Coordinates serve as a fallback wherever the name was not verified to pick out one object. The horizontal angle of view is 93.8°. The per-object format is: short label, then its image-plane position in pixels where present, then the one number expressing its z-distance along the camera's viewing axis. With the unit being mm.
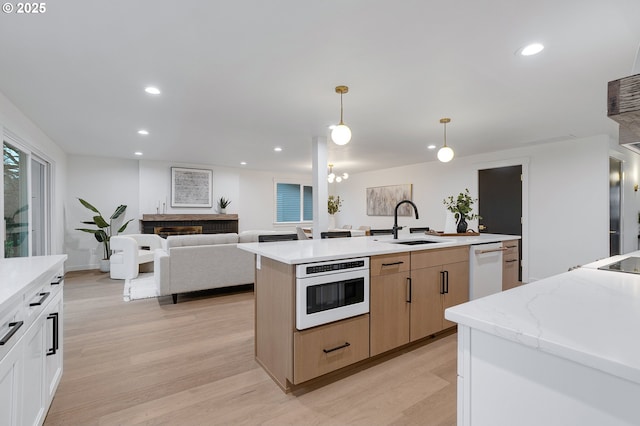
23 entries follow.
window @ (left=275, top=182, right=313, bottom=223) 8742
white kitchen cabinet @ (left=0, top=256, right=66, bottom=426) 1129
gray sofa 3857
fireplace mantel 6668
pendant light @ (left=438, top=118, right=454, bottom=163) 3670
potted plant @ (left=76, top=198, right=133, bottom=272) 5820
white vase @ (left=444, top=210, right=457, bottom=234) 3643
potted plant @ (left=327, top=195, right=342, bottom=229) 7082
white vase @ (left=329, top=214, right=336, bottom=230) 7001
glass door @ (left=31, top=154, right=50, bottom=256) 4473
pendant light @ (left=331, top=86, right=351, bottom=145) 2861
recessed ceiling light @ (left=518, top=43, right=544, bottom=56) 2076
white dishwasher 2982
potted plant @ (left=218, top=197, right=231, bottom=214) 7547
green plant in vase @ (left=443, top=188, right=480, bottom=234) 3453
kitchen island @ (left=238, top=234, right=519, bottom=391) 1915
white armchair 5277
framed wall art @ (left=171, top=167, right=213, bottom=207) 7043
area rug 4183
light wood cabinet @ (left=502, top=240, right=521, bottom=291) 3355
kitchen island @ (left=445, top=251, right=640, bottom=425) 618
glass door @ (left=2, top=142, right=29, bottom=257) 3346
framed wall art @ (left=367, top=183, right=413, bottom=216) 7402
